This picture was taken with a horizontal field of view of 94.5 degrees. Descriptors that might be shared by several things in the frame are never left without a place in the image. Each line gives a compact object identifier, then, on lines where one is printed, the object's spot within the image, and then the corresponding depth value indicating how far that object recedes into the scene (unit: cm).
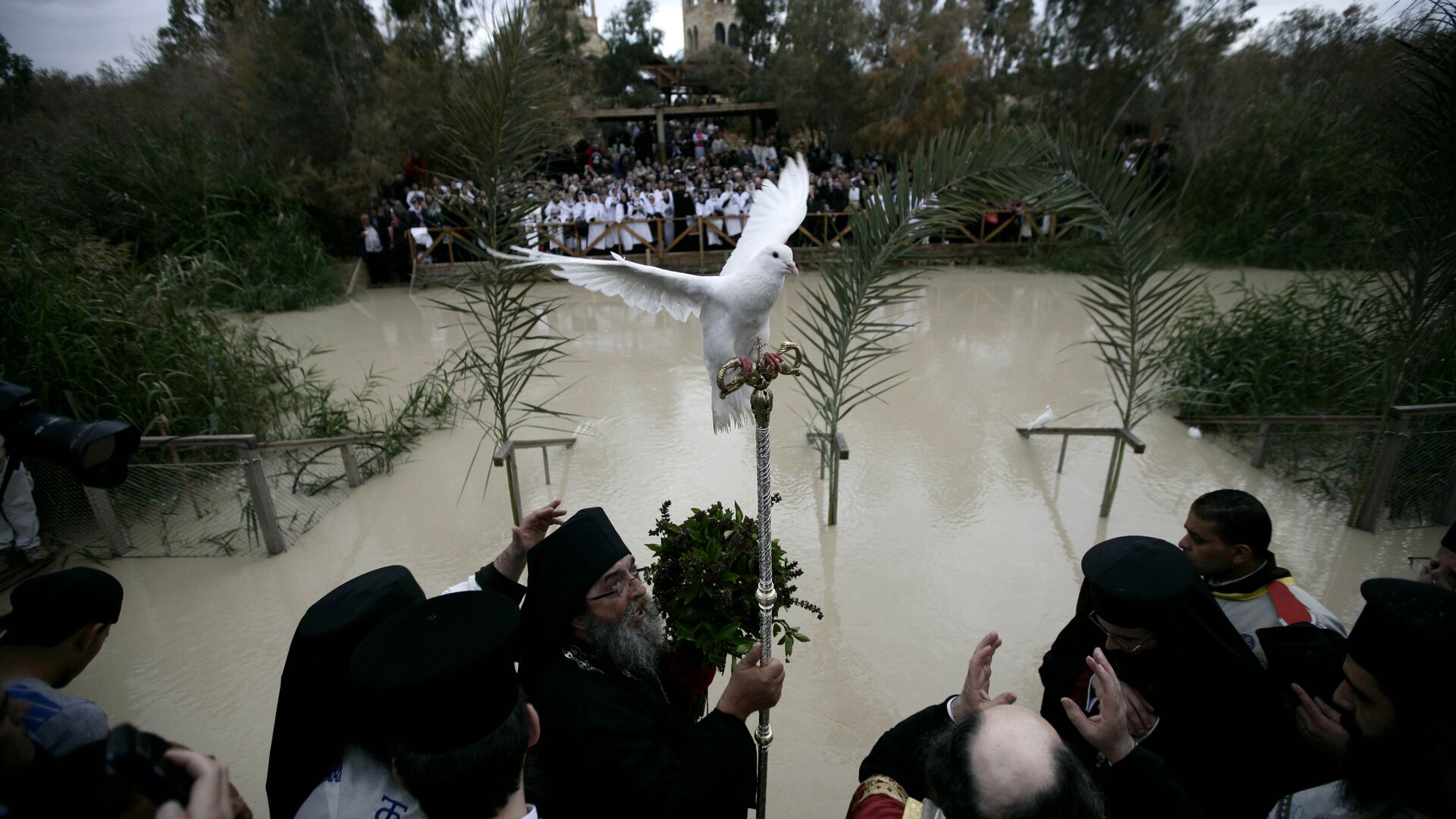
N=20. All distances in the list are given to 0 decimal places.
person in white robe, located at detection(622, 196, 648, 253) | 1285
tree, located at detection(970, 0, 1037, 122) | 1669
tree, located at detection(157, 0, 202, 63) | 1502
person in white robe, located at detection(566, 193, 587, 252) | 1288
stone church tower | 4219
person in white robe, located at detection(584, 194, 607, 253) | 1285
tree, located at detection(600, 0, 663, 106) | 2416
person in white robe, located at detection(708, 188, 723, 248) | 1275
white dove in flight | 269
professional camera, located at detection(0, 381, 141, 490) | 237
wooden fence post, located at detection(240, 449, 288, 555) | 402
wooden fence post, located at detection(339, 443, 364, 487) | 513
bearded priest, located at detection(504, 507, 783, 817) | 161
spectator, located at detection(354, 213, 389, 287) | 1186
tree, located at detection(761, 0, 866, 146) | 1691
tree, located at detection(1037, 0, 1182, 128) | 1605
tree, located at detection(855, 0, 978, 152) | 1581
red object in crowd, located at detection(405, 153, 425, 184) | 1278
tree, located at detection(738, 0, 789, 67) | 2408
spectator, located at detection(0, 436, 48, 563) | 391
